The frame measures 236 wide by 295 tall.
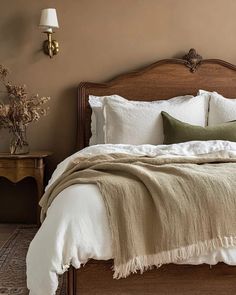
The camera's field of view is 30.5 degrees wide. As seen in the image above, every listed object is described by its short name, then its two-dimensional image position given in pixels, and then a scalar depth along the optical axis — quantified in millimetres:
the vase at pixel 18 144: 3445
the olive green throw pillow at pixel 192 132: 3012
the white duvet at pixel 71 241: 1664
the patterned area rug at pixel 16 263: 2352
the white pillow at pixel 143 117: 3299
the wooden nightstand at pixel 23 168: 3334
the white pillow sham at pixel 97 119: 3484
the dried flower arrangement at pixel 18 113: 3400
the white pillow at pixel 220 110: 3387
